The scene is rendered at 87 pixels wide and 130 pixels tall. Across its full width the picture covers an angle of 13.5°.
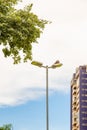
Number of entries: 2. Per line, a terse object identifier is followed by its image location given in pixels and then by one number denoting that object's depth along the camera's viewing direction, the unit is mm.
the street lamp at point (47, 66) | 21945
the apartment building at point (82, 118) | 132586
